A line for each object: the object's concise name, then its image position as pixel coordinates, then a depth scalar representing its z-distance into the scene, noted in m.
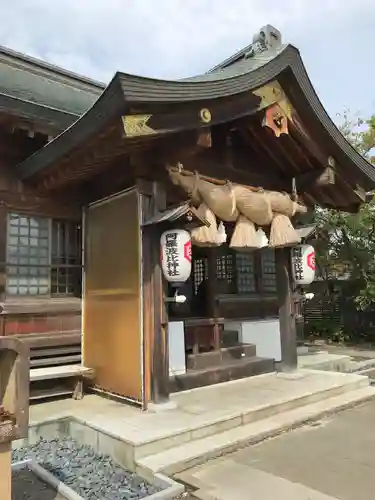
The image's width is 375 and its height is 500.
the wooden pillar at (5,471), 2.56
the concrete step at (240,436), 3.90
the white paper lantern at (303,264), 7.34
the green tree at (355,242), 13.73
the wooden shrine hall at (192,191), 4.84
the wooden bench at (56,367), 5.75
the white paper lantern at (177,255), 5.27
